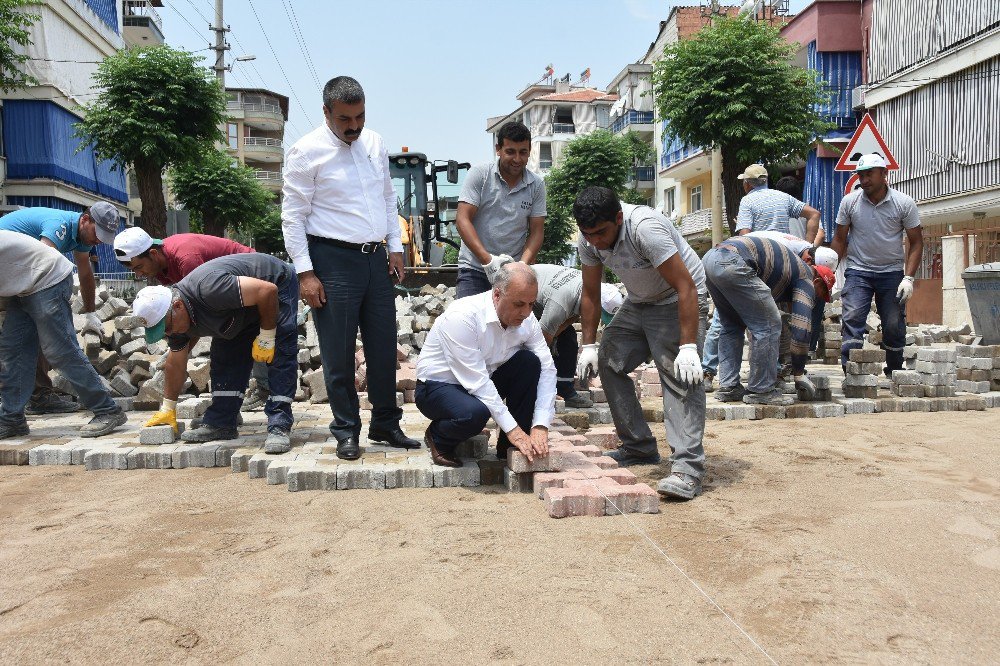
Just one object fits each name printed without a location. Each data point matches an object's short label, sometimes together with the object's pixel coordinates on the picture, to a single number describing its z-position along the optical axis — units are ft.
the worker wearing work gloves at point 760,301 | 18.49
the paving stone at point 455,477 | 13.50
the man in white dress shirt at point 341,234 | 14.25
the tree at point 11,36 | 56.13
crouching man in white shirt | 12.61
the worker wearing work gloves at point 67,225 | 19.01
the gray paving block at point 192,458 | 15.62
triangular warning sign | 26.91
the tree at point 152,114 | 61.26
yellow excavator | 49.65
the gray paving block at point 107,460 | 15.55
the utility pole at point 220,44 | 90.63
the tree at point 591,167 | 119.44
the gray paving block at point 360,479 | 13.43
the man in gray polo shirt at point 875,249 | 21.33
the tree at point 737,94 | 59.11
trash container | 24.47
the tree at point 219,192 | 91.56
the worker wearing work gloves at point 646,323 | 12.43
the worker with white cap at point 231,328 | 15.30
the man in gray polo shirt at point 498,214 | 16.90
